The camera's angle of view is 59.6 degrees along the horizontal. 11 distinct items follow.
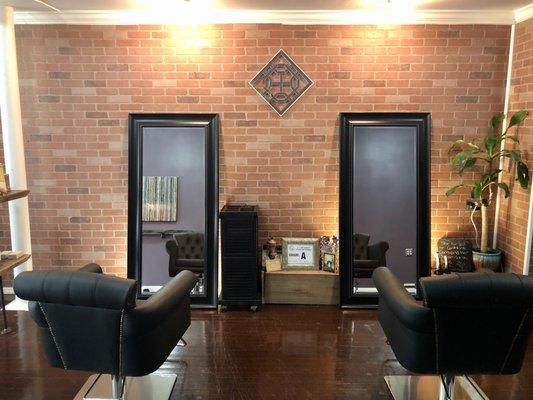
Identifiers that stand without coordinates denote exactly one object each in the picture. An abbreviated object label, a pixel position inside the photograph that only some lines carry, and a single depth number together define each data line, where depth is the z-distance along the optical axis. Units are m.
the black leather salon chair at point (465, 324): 2.27
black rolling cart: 4.13
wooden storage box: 4.33
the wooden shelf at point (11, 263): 3.62
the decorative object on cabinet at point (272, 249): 4.46
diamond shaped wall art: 4.33
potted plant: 4.05
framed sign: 4.36
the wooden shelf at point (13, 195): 3.60
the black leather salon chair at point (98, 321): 2.27
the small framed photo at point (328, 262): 4.34
